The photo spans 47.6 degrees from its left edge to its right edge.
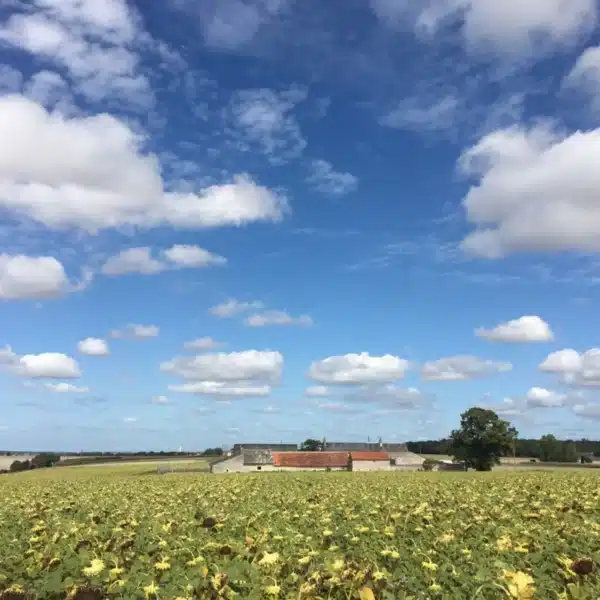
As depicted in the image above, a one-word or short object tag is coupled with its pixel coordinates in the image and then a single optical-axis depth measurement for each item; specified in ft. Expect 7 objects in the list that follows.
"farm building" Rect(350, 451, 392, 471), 442.91
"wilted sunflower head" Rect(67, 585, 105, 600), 19.49
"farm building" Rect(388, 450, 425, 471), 496.23
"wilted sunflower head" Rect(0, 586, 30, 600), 18.88
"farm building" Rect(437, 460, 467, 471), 411.50
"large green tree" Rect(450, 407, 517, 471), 372.38
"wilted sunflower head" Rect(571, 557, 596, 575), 21.07
